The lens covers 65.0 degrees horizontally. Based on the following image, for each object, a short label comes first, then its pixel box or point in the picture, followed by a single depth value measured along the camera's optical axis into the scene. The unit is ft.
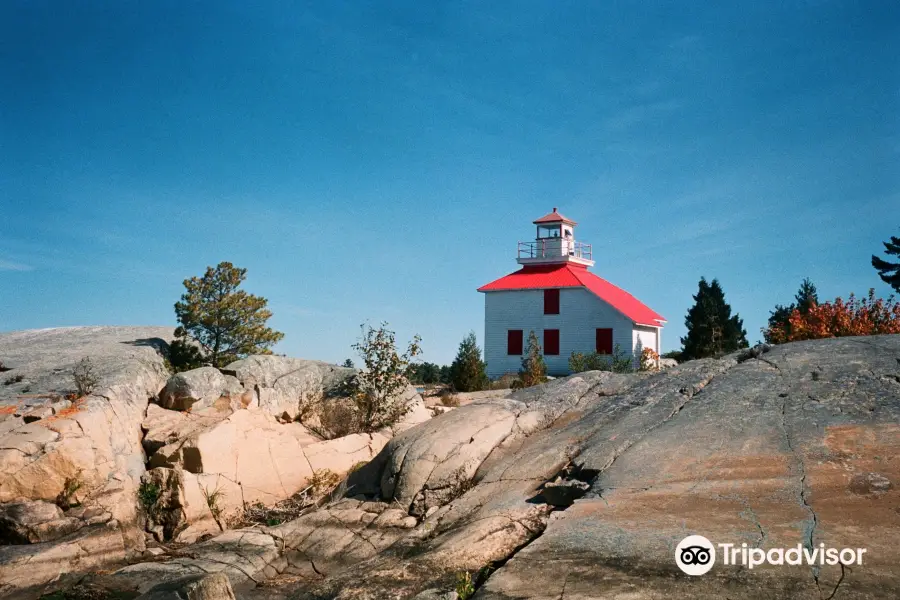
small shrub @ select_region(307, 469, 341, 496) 43.32
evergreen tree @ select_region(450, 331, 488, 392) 99.30
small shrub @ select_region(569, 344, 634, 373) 100.85
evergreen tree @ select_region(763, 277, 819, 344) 128.16
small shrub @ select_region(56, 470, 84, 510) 38.40
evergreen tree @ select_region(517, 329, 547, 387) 90.07
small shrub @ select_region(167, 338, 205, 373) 69.97
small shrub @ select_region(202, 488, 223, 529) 40.60
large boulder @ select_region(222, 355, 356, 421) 55.88
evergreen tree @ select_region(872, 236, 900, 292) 150.36
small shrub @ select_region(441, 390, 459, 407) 76.14
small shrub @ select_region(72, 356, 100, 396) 47.80
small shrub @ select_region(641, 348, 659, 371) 106.79
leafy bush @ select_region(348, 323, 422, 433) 54.95
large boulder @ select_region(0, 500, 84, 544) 35.04
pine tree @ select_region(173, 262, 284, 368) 72.95
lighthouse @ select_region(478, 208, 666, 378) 122.52
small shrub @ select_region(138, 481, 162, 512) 41.06
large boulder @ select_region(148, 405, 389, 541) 40.45
